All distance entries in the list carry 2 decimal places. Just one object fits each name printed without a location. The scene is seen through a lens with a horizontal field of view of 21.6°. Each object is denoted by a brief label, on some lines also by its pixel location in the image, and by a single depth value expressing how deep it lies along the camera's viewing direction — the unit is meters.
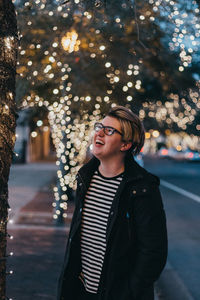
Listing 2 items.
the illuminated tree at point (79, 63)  6.29
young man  2.66
